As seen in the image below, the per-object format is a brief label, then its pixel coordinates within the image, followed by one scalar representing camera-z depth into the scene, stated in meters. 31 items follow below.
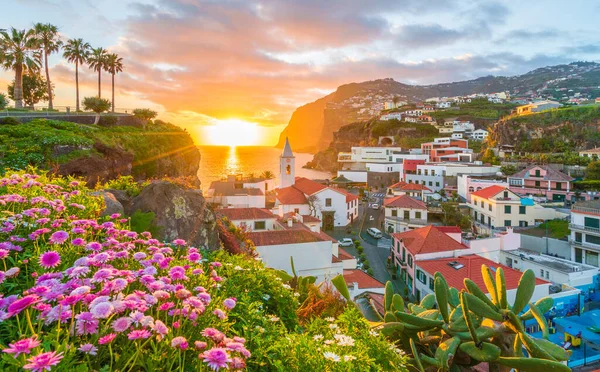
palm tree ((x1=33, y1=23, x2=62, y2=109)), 30.02
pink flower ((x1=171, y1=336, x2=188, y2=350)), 2.04
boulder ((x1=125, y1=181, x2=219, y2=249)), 7.49
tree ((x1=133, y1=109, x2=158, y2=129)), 32.19
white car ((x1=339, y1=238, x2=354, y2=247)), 32.09
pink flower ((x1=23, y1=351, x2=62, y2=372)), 1.54
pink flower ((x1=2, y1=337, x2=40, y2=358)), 1.62
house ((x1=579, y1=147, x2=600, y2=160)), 55.28
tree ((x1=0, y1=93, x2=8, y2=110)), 21.95
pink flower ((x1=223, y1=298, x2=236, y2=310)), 2.68
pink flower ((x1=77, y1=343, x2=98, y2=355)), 1.94
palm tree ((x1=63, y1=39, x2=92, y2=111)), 35.53
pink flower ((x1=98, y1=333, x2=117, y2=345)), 1.92
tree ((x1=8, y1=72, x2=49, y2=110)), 35.38
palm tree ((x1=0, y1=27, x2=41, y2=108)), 25.91
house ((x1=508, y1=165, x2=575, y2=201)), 45.00
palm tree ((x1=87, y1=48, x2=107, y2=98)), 37.21
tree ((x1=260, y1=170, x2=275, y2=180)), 53.62
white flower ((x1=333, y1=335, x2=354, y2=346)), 2.80
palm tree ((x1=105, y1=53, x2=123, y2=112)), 38.37
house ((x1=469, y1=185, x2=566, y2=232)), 35.03
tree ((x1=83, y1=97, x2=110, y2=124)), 25.93
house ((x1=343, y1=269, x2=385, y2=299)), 16.80
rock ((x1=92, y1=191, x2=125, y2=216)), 6.59
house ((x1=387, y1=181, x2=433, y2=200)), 46.28
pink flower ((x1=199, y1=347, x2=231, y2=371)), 1.88
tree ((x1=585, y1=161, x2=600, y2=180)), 47.69
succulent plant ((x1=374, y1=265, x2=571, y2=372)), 4.11
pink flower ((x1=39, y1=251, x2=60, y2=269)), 2.58
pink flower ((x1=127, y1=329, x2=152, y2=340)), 1.97
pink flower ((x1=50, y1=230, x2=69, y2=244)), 3.03
